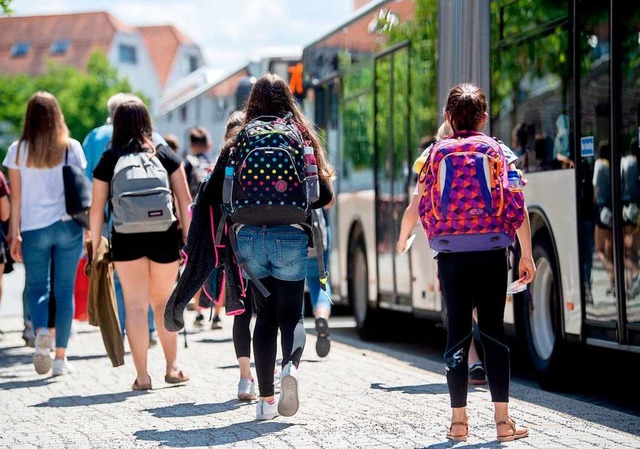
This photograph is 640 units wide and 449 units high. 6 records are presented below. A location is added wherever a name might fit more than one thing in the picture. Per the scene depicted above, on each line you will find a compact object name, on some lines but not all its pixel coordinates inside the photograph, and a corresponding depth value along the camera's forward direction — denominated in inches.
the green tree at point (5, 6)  695.7
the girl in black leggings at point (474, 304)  374.1
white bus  480.5
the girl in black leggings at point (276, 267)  418.5
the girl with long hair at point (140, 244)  516.4
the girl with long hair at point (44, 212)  586.2
